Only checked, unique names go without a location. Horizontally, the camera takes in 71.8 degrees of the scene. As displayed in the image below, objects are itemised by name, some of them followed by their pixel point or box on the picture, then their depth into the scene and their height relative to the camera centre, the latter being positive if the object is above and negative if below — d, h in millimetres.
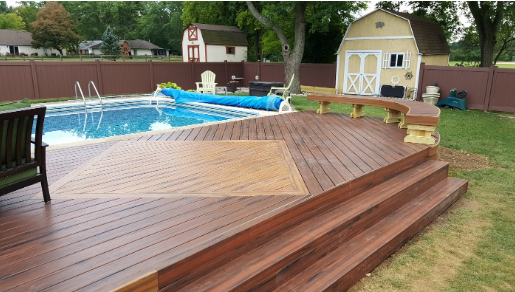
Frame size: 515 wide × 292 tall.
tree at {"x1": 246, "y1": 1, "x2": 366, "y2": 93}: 13438 +1946
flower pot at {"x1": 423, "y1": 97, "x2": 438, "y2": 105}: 11589 -911
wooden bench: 4391 -581
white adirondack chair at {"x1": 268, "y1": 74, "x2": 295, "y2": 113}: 8641 -729
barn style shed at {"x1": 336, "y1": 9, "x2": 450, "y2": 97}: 13281 +735
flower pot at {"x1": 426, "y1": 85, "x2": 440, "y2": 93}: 11727 -595
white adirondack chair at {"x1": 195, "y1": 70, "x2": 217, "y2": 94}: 12742 -502
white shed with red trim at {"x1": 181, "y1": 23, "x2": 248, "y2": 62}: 23656 +1698
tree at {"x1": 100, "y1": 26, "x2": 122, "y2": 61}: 39875 +2492
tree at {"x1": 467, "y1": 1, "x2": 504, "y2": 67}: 14164 +1869
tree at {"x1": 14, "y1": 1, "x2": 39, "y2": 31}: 57594 +8802
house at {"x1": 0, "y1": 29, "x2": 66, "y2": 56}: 47781 +3032
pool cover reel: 8906 -853
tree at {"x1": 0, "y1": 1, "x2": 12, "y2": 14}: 68212 +11112
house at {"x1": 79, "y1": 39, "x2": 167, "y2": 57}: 51062 +2876
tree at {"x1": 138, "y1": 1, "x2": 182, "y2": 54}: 49000 +5935
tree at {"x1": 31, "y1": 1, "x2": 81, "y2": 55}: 44531 +4765
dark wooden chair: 2201 -536
